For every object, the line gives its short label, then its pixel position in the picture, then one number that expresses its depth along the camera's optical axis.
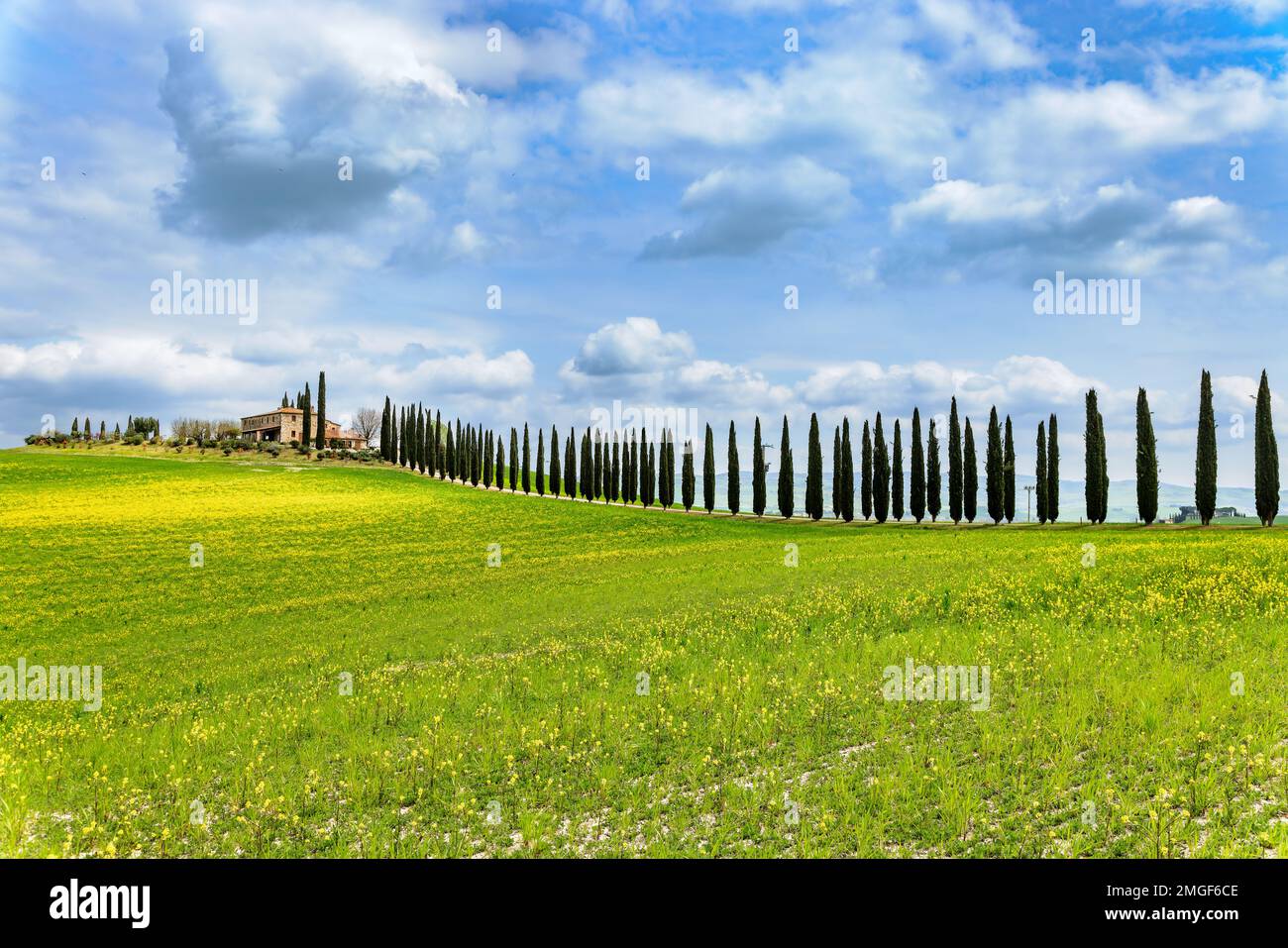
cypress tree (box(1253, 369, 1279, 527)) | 69.31
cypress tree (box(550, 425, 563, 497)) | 112.00
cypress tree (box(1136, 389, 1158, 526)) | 74.56
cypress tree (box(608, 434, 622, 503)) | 107.75
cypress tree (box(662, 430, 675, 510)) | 101.31
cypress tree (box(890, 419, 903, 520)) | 84.19
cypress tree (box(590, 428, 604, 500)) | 109.75
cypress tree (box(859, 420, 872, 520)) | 86.50
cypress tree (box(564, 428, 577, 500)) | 111.44
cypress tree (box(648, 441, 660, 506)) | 103.12
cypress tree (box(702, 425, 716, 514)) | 97.06
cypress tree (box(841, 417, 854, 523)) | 86.69
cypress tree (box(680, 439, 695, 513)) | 98.69
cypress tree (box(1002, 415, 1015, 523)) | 82.50
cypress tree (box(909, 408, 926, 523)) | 82.88
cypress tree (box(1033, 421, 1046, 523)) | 80.12
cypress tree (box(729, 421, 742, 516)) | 86.94
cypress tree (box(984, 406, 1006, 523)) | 79.69
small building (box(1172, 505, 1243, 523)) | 104.77
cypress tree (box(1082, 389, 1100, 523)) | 78.62
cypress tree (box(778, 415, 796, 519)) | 87.81
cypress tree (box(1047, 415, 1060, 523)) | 79.38
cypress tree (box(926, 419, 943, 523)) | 84.75
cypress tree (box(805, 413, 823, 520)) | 87.56
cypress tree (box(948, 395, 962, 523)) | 83.75
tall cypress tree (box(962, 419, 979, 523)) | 84.38
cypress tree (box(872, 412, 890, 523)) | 85.25
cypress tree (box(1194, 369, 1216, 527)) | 71.38
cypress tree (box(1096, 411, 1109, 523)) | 79.50
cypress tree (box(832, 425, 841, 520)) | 87.88
